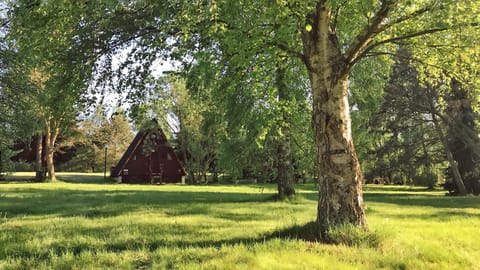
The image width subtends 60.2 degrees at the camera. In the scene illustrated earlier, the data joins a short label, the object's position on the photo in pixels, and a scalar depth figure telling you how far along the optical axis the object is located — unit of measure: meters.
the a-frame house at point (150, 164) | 44.69
